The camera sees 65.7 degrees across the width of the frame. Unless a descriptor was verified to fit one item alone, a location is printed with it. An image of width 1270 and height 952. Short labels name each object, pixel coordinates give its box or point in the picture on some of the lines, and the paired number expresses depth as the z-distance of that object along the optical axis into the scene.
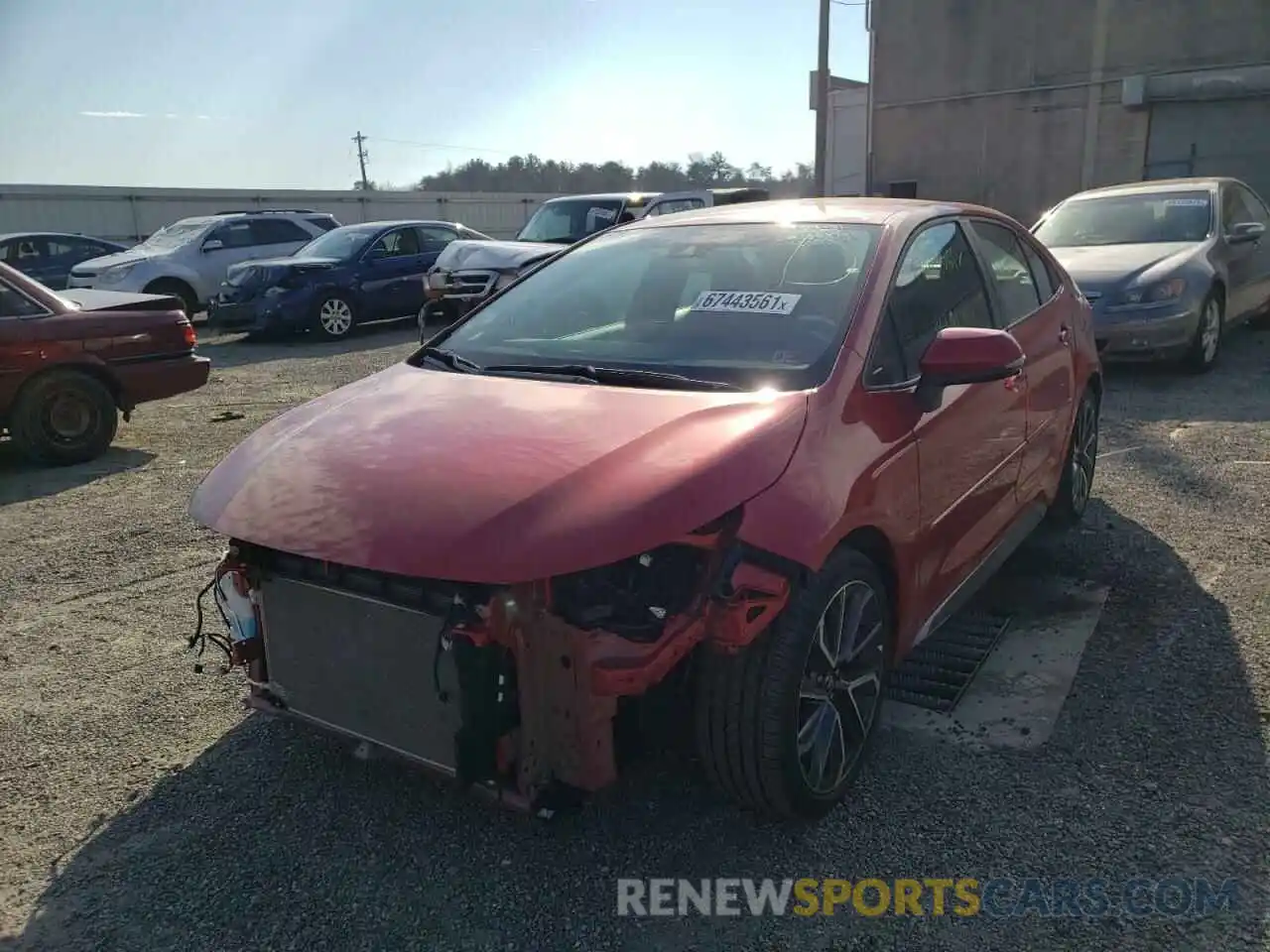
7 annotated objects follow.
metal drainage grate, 3.45
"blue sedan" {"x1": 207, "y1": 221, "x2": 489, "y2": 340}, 12.84
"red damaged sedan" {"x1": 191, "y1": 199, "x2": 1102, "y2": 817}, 2.29
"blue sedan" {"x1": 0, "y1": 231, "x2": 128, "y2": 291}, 16.31
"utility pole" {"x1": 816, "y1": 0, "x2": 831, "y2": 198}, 21.04
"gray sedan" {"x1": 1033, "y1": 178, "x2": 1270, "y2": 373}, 7.92
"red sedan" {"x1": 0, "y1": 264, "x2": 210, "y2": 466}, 6.62
